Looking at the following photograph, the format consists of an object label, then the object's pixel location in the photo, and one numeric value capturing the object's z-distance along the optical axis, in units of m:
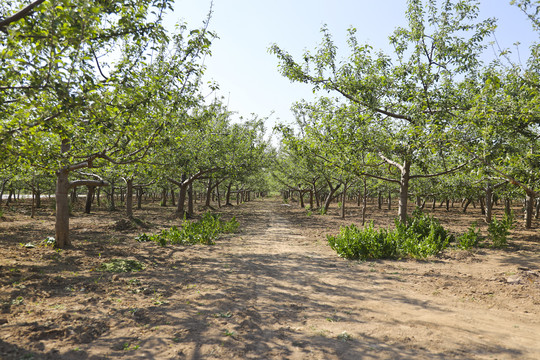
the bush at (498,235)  11.34
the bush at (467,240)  10.48
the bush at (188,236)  11.48
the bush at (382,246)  9.48
